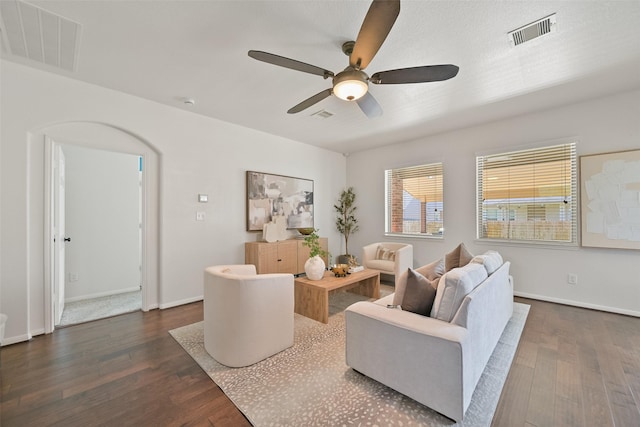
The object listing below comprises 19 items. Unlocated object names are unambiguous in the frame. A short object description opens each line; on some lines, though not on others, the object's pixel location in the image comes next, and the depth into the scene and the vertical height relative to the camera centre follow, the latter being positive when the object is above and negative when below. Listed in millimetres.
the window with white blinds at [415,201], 4898 +238
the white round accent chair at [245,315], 2074 -867
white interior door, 2893 -247
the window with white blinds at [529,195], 3658 +270
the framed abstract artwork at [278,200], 4473 +237
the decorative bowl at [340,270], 3396 -769
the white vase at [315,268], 3205 -690
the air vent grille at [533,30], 1988 +1461
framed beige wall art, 3152 +169
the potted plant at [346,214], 6137 -39
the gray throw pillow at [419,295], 1896 -608
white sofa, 1529 -853
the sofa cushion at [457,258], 2672 -484
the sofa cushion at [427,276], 1979 -557
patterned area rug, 1598 -1262
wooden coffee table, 2969 -937
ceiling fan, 1541 +1106
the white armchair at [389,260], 4277 -803
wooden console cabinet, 4215 -745
